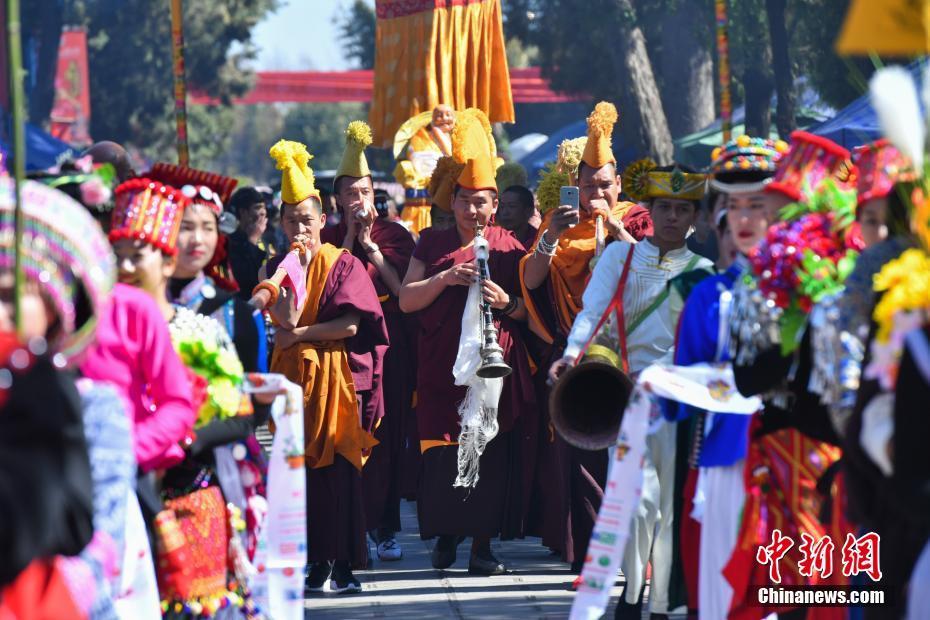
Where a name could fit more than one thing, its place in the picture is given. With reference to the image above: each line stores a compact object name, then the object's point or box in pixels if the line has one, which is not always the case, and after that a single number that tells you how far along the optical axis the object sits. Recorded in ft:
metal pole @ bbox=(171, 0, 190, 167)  86.09
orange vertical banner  93.78
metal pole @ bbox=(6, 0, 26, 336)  23.15
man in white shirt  46.13
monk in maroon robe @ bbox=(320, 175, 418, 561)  60.11
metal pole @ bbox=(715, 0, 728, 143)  84.32
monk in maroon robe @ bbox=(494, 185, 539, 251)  65.19
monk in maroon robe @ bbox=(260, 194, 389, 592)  53.89
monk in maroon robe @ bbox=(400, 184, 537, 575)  56.95
